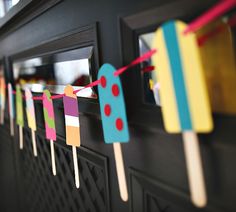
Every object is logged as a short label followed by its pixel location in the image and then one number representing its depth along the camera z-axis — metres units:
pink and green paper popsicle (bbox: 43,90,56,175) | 0.88
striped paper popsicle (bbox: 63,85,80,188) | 0.75
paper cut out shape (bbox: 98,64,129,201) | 0.55
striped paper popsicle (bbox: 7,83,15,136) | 1.32
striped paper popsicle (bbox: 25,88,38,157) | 1.05
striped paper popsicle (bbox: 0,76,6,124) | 1.56
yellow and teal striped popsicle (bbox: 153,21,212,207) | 0.37
